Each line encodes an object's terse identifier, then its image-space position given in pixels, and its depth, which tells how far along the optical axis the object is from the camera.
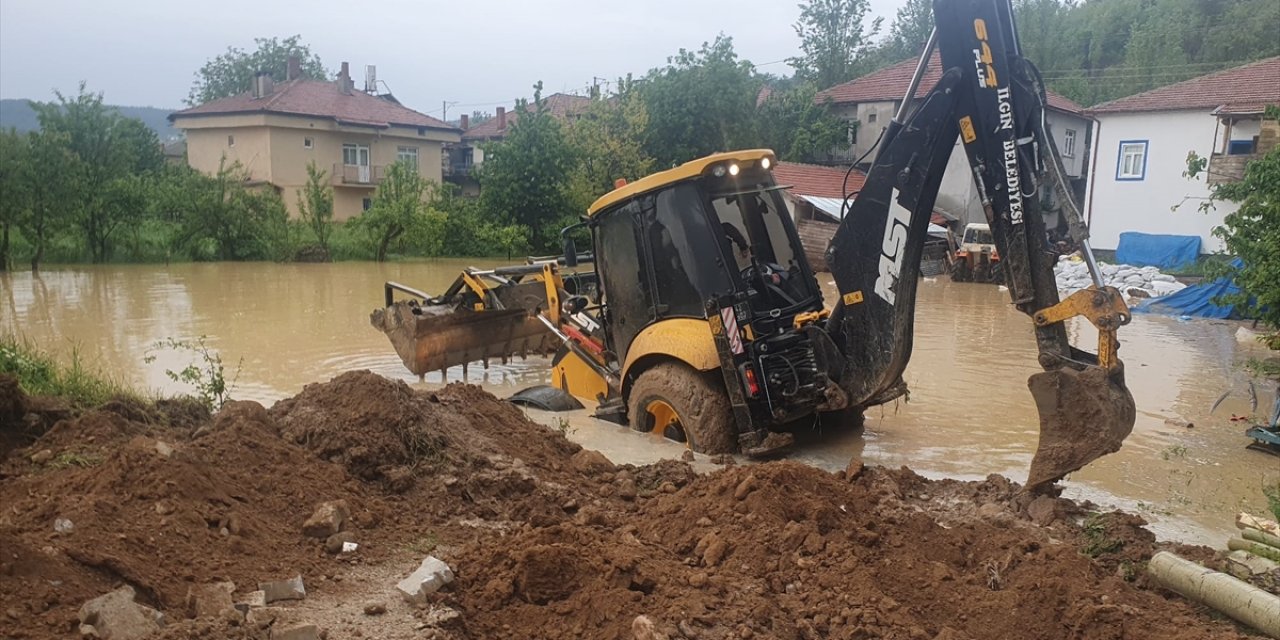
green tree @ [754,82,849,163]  41.16
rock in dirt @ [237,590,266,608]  3.59
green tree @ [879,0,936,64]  60.50
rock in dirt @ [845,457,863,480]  5.82
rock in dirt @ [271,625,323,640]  3.26
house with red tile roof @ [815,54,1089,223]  39.25
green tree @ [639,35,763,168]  39.16
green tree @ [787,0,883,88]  53.59
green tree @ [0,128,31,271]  24.67
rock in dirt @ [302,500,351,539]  4.46
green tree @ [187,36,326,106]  61.12
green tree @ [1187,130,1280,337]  10.12
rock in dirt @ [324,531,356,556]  4.35
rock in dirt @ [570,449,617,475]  6.08
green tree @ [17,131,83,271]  25.22
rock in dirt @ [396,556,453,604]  3.85
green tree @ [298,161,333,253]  29.61
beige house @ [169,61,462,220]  38.81
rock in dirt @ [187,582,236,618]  3.50
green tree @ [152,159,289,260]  28.70
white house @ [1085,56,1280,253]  27.20
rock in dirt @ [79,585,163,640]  3.20
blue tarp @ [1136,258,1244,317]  18.12
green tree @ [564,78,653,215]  34.62
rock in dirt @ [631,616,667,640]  3.46
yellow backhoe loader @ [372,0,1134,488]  5.47
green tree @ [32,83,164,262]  26.77
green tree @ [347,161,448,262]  30.55
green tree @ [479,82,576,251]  33.81
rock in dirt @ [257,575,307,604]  3.73
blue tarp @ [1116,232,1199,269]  27.48
